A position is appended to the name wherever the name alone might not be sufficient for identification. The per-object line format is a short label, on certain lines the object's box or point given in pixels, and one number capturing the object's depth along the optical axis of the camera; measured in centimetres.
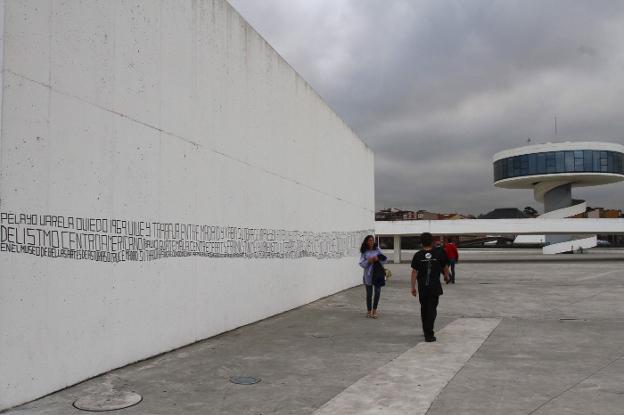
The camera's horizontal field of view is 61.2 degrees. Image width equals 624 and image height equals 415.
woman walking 1084
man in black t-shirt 849
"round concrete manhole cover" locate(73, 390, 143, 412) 512
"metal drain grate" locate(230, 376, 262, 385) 605
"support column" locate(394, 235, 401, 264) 4375
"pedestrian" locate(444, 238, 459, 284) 1970
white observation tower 5944
